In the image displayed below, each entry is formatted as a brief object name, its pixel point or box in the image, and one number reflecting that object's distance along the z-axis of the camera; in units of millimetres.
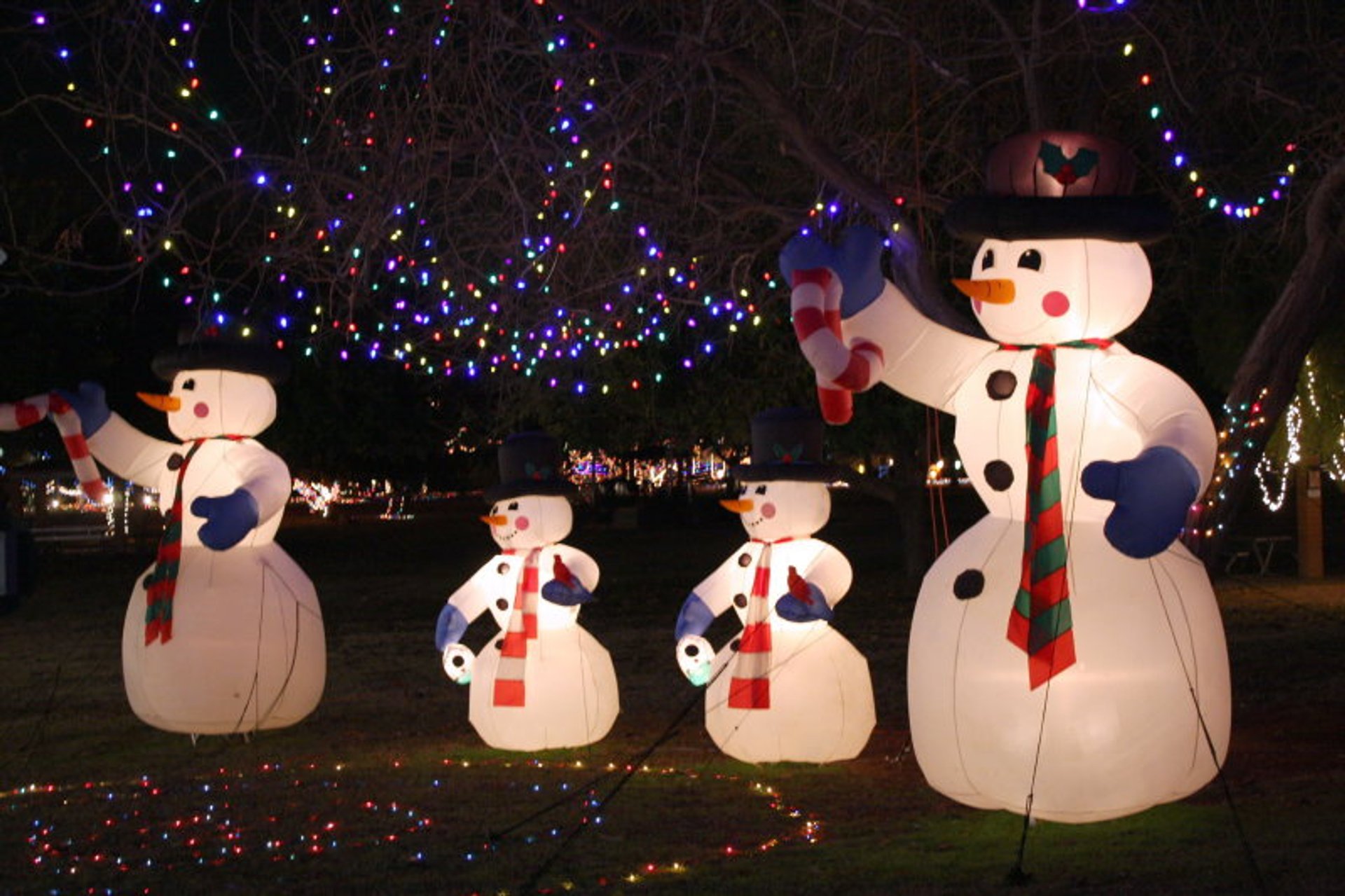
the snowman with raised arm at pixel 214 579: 9781
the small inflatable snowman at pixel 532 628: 9438
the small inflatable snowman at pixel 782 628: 8836
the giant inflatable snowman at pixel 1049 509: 6688
